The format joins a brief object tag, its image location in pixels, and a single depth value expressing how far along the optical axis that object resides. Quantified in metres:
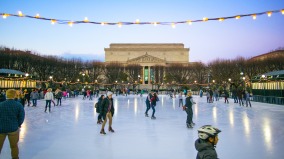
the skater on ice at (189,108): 7.12
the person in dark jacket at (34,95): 14.50
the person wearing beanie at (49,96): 11.27
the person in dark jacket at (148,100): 9.93
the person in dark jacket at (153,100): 9.61
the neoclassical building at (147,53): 64.36
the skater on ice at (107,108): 6.19
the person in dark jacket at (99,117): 7.71
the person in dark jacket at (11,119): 3.43
